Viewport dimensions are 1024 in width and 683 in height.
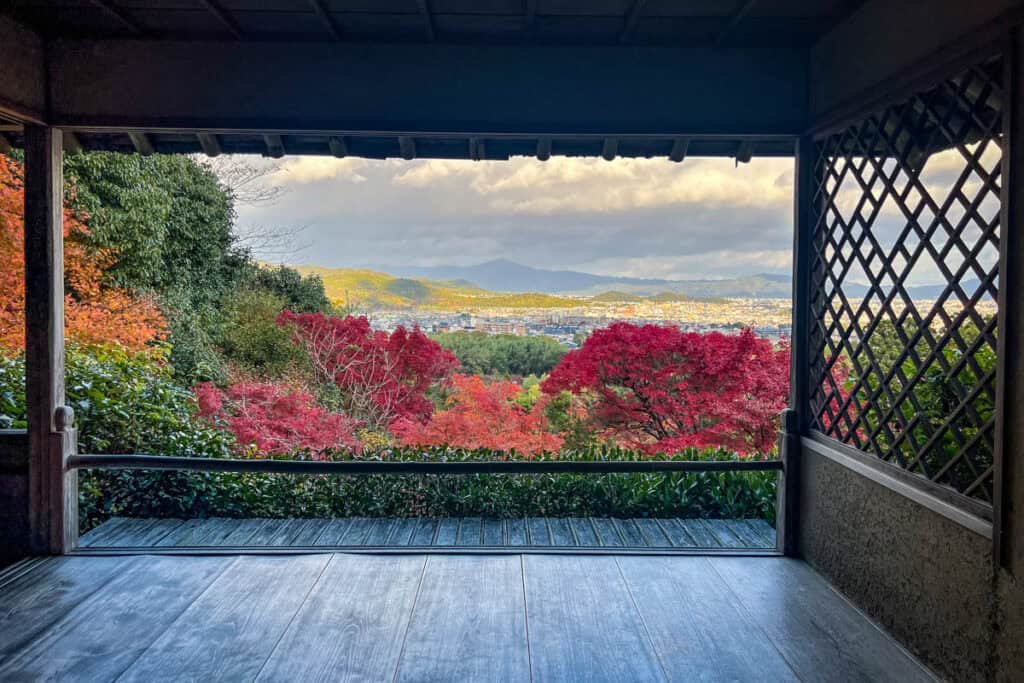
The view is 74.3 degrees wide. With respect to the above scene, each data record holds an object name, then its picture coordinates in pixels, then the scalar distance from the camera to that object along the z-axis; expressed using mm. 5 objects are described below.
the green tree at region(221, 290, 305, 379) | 8016
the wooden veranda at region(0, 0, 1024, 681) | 2316
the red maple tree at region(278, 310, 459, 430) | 7012
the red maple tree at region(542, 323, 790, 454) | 5434
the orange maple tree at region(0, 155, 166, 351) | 5594
